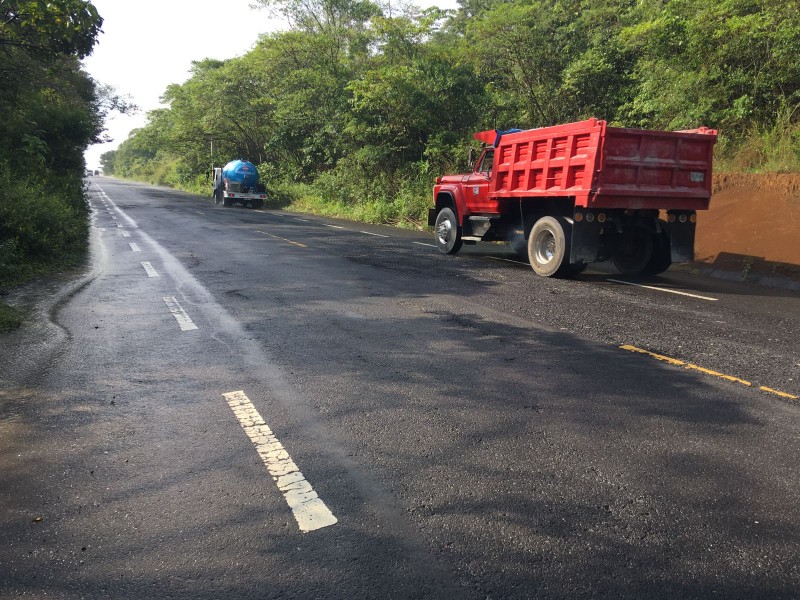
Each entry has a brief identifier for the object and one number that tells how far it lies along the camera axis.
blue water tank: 35.03
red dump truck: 9.85
